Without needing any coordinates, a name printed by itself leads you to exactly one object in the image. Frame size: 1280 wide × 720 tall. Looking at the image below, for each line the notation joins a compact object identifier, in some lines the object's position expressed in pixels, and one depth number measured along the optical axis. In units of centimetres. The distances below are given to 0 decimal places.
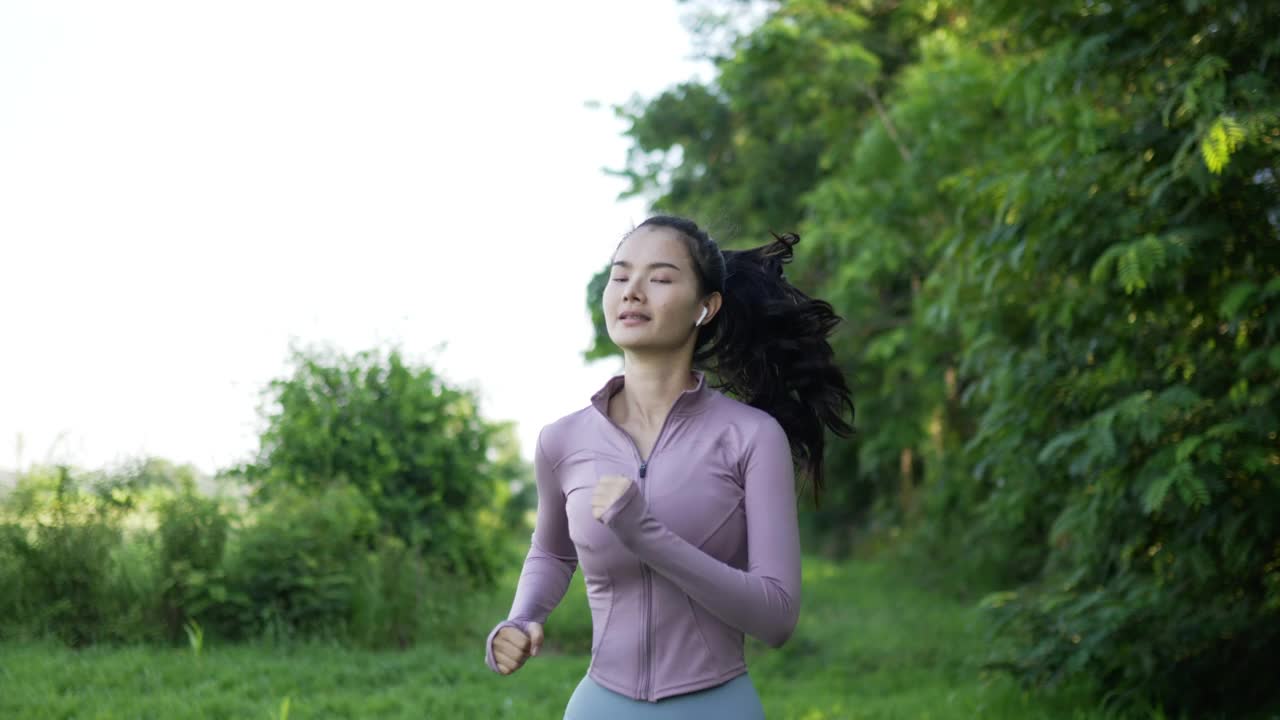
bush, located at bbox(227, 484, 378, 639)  780
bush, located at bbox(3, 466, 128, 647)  713
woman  234
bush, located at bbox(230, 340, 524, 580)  963
